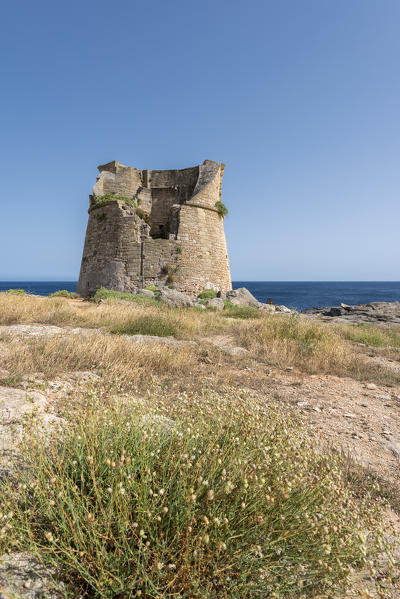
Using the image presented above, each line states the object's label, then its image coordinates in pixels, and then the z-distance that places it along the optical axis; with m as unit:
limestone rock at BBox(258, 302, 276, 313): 16.04
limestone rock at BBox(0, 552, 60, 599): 1.16
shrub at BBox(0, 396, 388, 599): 1.26
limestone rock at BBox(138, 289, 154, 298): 14.79
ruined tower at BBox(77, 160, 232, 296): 16.73
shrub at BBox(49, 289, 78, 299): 16.00
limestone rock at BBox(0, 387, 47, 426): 2.35
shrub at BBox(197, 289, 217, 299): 16.61
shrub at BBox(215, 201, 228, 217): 19.30
